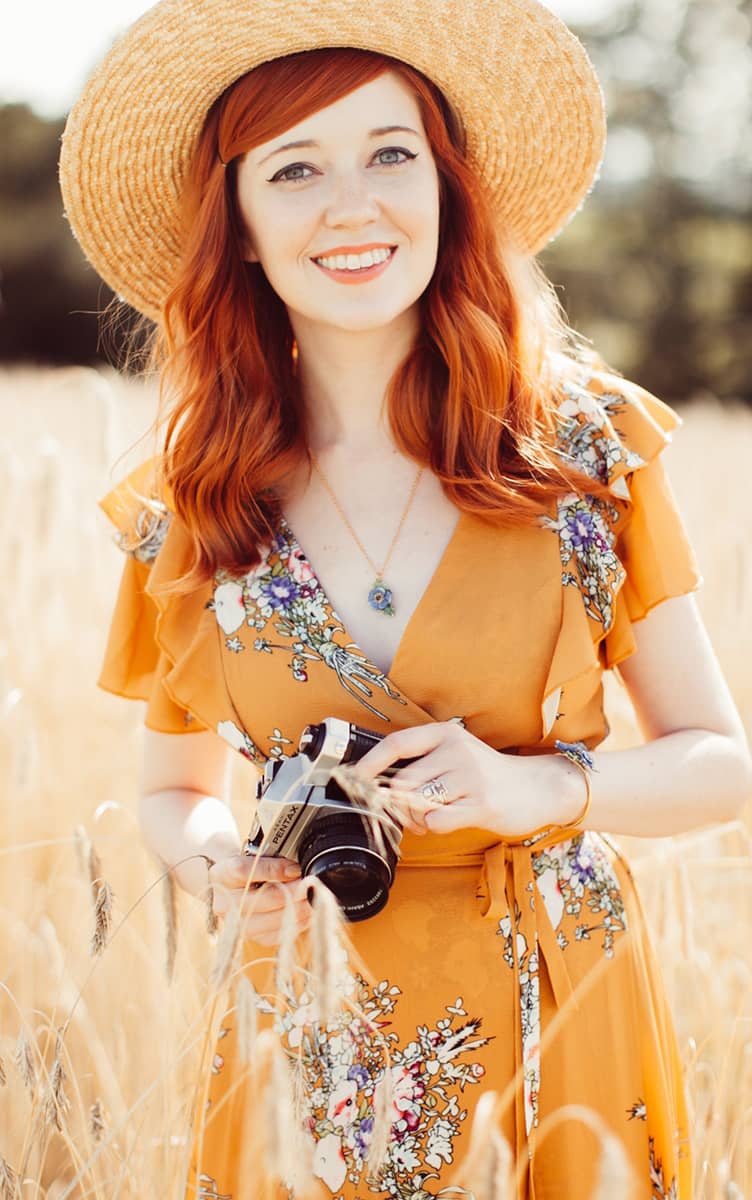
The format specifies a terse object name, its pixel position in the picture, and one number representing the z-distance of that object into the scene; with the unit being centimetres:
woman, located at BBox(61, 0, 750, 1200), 146
